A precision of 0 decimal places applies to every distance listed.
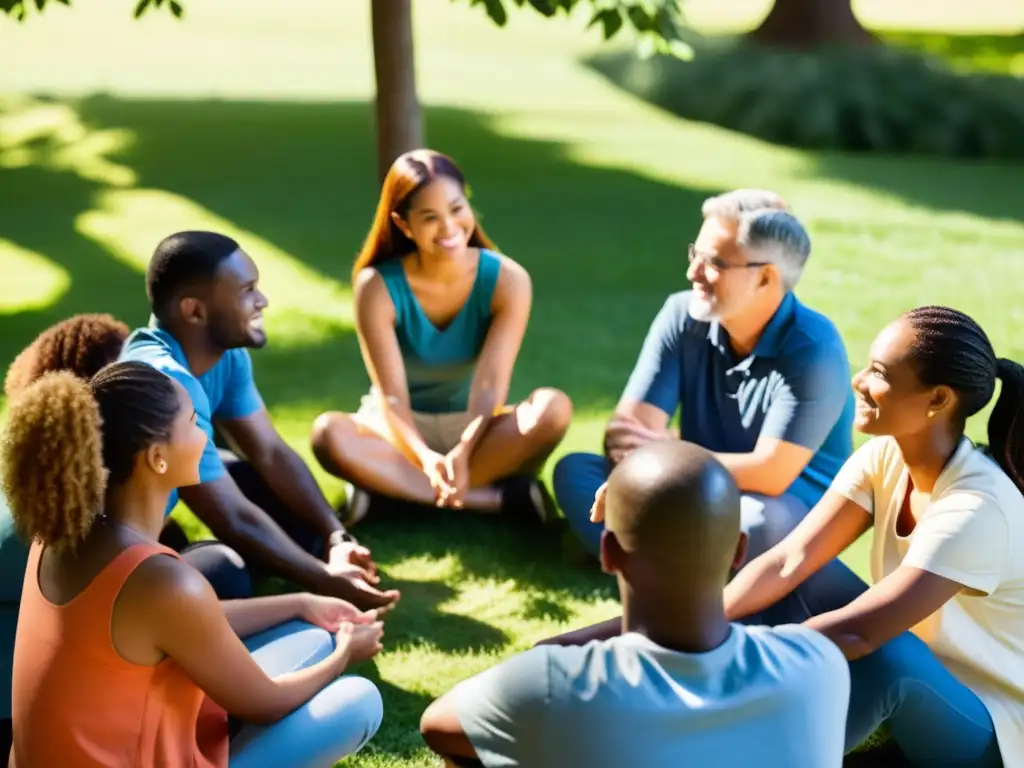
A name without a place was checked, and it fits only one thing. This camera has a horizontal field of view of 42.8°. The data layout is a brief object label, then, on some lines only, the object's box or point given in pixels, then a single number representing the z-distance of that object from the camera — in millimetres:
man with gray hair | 4047
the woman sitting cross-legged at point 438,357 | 4719
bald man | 2184
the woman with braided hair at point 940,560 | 2934
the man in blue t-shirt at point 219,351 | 3891
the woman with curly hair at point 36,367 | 3230
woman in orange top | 2512
